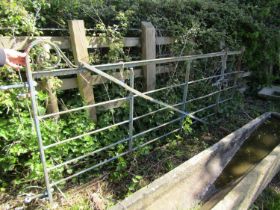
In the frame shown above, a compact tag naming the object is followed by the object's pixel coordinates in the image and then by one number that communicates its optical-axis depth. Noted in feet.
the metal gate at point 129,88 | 6.36
